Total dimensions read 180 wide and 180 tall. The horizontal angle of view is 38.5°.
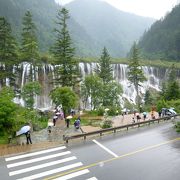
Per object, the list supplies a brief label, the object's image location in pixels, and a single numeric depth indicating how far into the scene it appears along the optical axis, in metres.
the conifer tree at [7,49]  38.19
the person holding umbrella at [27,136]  19.84
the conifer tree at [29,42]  38.09
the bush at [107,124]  25.95
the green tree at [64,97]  29.52
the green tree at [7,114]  20.16
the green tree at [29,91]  30.38
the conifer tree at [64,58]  37.34
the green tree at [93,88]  39.81
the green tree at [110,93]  41.81
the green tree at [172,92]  47.25
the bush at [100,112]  36.47
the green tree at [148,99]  55.06
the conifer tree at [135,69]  49.06
